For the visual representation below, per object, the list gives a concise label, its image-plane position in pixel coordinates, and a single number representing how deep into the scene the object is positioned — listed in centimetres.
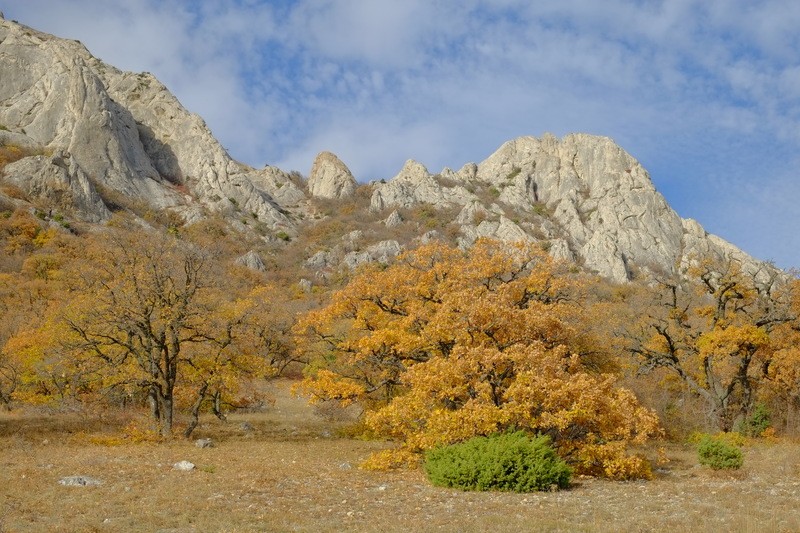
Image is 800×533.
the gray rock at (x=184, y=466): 1800
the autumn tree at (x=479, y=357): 1716
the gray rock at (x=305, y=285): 9188
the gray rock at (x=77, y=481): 1490
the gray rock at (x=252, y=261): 10191
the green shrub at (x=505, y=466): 1507
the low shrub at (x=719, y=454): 1842
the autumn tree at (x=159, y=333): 2473
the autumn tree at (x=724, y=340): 2851
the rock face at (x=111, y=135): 11975
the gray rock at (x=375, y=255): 10540
